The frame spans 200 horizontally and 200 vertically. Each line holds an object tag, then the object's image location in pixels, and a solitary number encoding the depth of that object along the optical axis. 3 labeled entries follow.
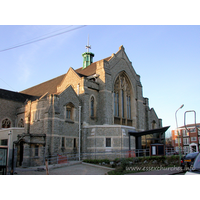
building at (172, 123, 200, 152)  76.61
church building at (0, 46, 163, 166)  23.50
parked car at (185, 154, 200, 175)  7.04
